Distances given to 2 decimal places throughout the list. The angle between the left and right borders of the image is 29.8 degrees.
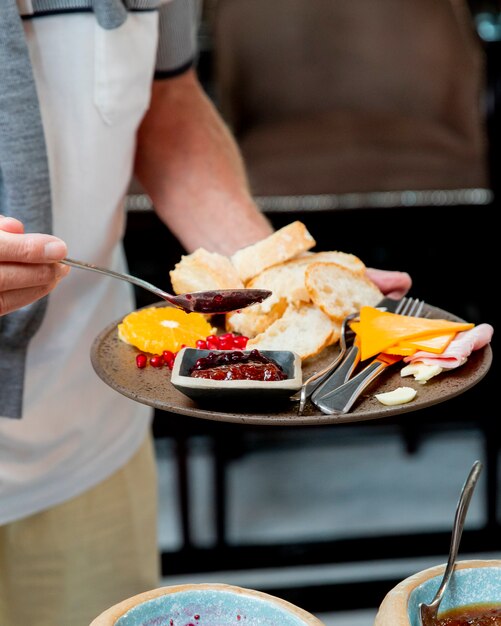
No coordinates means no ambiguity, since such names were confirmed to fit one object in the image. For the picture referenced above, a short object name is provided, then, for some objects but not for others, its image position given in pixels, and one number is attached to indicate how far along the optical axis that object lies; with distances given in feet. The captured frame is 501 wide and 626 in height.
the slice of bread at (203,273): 4.52
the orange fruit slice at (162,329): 3.93
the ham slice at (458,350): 3.67
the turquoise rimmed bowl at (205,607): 2.69
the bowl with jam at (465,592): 2.81
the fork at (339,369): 3.53
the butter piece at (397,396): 3.38
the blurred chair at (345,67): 11.33
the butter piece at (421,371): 3.60
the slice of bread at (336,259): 4.68
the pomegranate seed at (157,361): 3.81
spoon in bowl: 2.76
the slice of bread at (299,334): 4.08
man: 4.47
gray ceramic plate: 3.26
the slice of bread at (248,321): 4.31
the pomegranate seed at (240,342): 4.12
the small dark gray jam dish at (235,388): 3.34
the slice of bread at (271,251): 4.65
